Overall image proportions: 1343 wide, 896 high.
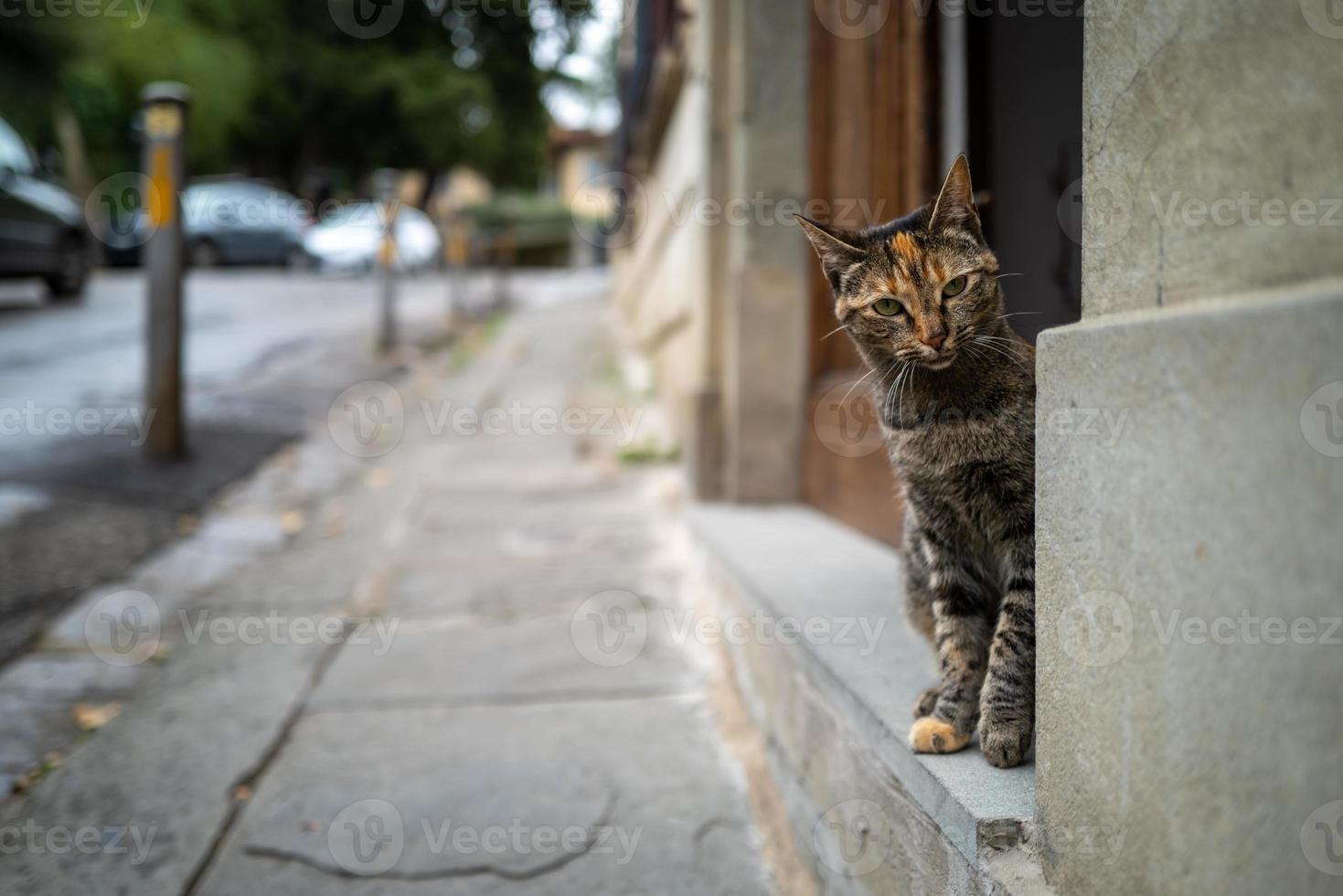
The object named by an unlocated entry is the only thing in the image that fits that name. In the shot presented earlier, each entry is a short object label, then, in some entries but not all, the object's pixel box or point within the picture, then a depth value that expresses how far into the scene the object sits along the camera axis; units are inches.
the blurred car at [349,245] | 677.9
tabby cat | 61.1
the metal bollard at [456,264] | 493.4
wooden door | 115.2
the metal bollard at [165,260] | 194.7
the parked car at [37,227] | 366.3
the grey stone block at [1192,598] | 33.0
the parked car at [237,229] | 645.9
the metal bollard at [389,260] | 350.3
